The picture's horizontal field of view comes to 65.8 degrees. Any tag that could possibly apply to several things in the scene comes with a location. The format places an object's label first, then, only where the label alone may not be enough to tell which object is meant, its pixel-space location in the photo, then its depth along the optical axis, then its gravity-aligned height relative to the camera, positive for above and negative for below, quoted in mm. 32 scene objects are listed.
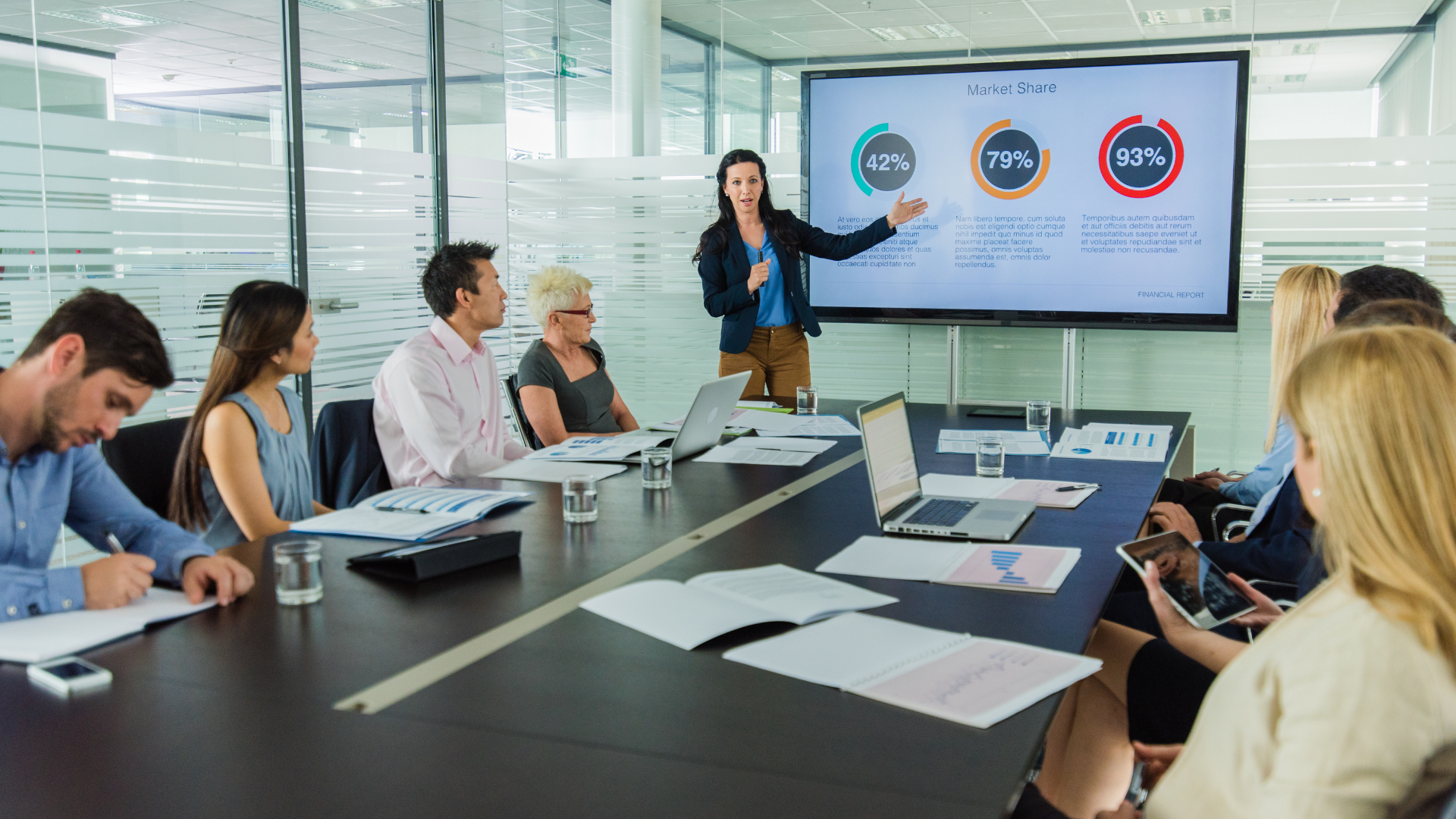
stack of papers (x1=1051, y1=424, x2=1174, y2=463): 3186 -405
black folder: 1852 -423
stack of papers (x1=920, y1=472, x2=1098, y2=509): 2504 -423
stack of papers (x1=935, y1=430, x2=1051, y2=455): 3254 -401
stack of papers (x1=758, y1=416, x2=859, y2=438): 3529 -385
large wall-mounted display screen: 5055 +561
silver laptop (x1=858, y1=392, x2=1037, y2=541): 2191 -415
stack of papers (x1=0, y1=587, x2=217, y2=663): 1458 -444
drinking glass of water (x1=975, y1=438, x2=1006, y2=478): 2791 -378
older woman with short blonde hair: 3697 -208
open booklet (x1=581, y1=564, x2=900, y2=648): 1613 -450
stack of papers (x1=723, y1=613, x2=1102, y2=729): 1336 -461
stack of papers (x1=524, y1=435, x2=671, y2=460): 3062 -399
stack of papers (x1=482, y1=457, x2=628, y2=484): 2791 -418
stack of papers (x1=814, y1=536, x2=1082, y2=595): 1850 -444
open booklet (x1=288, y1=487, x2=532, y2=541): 2164 -425
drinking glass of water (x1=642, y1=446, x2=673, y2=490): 2625 -377
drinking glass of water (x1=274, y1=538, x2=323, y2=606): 1717 -407
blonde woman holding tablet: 1075 -318
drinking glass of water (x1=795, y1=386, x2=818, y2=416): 3896 -326
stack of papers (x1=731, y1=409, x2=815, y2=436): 3586 -377
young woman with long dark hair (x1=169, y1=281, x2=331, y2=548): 2428 -282
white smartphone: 1363 -454
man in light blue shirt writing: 1682 -190
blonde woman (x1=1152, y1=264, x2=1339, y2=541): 3104 -77
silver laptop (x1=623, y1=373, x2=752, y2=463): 2979 -300
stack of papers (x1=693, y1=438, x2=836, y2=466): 3059 -407
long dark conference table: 1101 -470
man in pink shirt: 3078 -238
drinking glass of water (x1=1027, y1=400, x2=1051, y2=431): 3592 -347
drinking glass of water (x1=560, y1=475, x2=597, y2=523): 2273 -390
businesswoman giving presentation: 4941 +140
